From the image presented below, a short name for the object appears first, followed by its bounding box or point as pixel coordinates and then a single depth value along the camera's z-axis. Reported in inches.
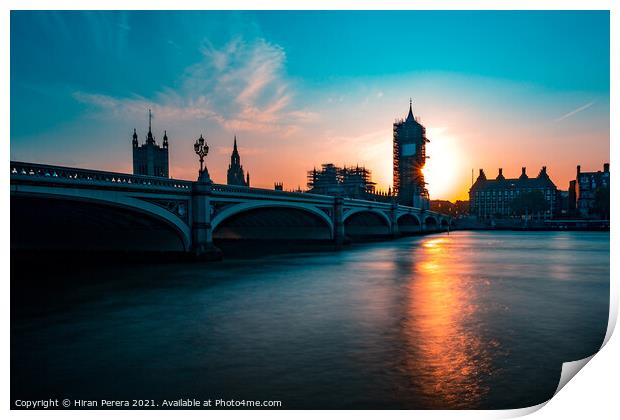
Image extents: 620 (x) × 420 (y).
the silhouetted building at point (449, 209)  7528.5
